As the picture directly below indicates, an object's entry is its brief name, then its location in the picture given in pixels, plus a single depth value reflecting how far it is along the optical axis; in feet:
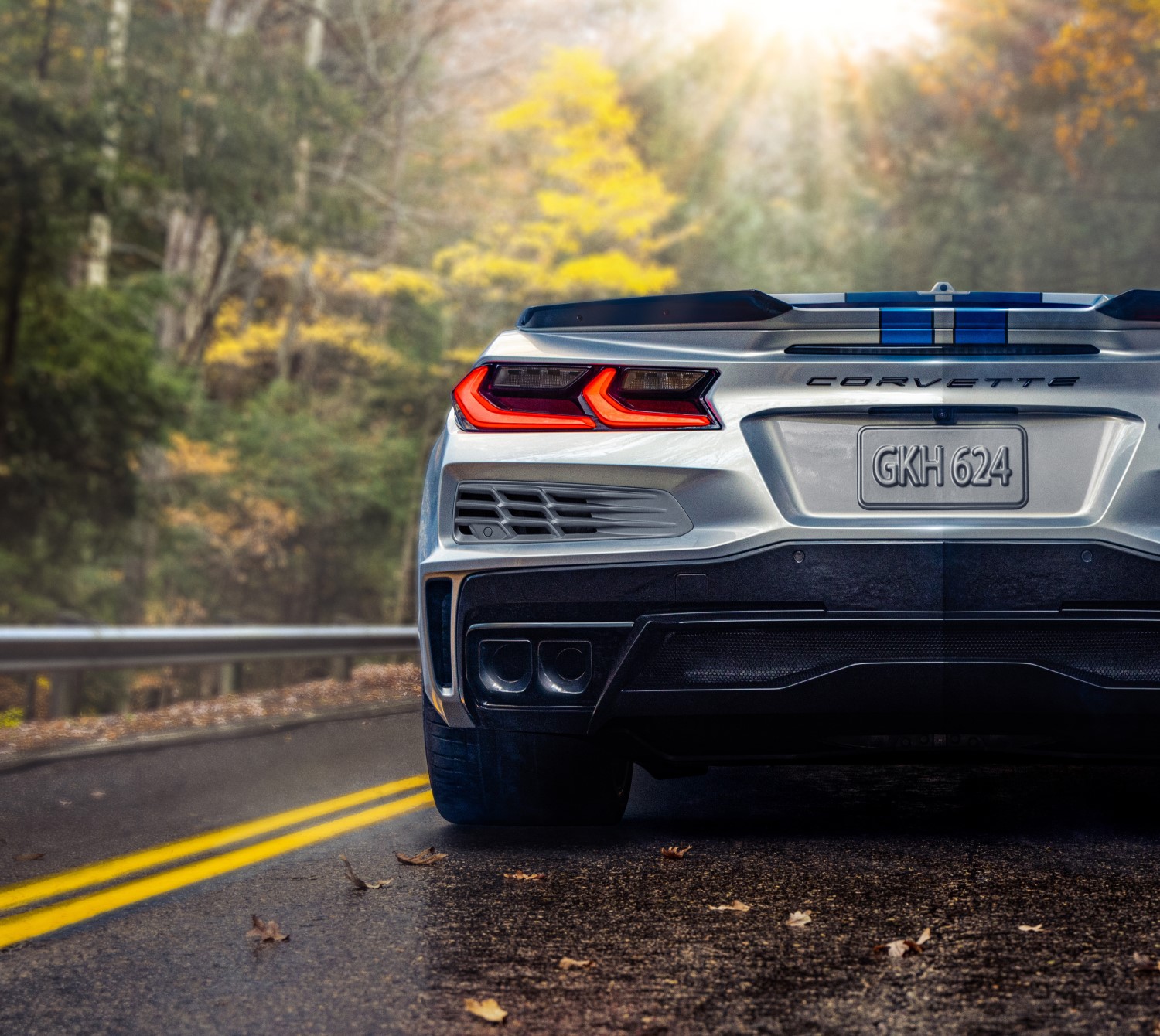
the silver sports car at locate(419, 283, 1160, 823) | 11.77
